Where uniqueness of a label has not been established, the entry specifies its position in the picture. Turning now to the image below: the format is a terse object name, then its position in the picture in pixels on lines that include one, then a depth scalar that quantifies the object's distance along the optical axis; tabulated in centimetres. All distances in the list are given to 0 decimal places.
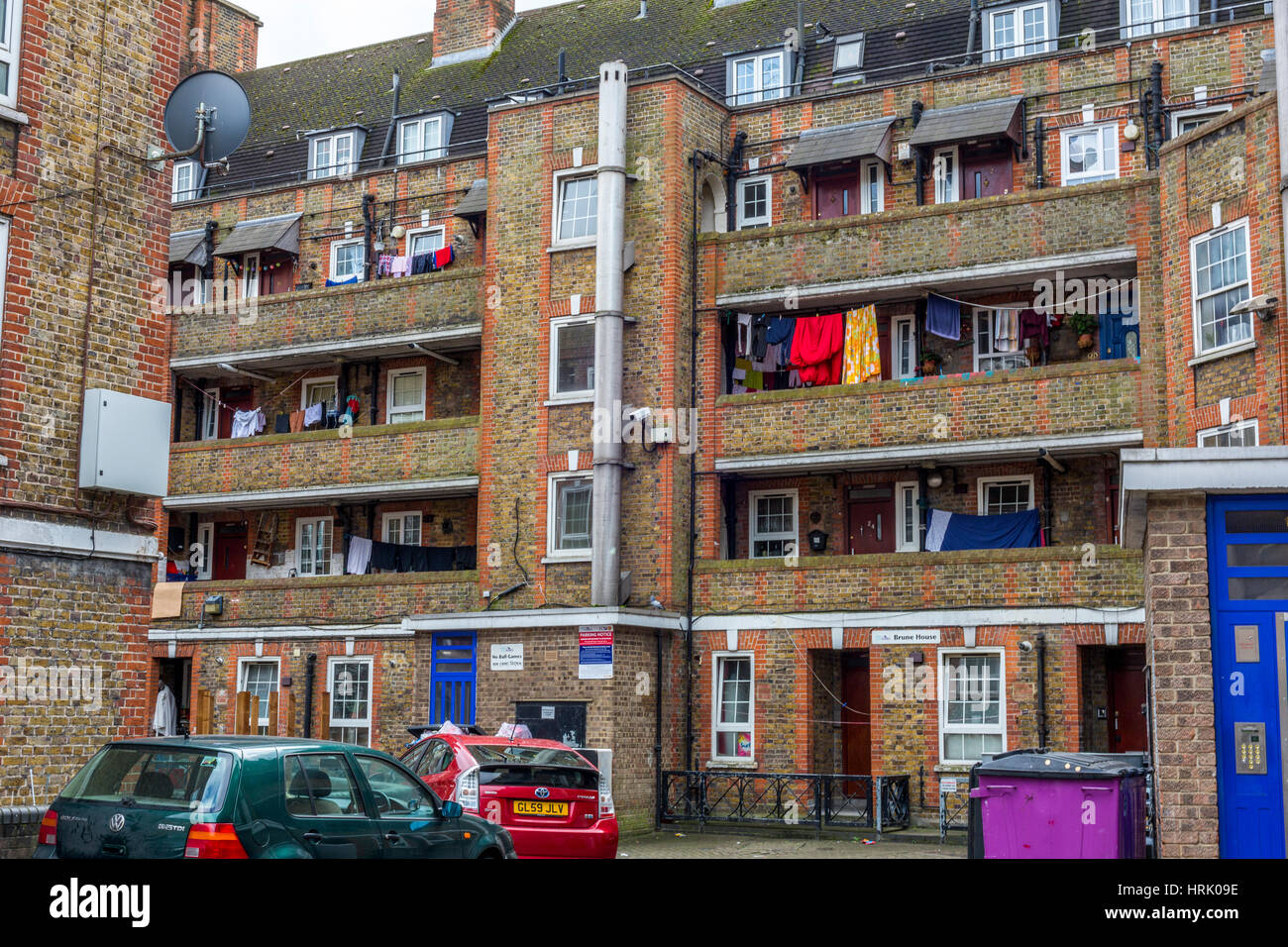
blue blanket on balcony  2672
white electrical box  1555
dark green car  959
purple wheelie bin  1252
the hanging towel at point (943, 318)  2816
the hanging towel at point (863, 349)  2835
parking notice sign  2650
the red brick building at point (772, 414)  2589
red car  1592
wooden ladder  3516
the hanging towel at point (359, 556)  3310
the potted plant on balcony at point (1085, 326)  2742
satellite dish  1567
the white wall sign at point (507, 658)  2738
